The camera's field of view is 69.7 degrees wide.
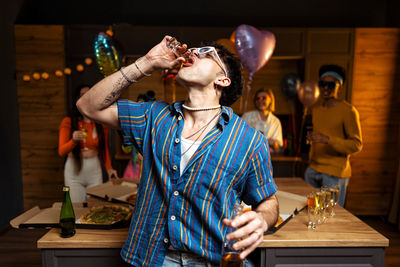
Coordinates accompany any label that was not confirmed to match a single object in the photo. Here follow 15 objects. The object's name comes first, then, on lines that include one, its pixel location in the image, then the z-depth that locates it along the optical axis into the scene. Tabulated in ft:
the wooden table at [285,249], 4.41
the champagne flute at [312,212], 4.93
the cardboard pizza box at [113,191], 6.27
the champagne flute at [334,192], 5.45
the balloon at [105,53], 7.43
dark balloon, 13.12
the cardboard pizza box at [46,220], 4.77
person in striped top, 3.47
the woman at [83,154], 8.70
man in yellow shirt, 8.56
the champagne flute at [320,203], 4.98
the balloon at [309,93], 11.60
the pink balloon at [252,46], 8.91
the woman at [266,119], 11.63
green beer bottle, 4.51
